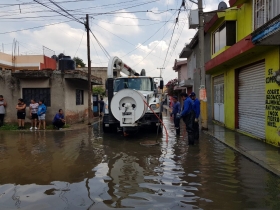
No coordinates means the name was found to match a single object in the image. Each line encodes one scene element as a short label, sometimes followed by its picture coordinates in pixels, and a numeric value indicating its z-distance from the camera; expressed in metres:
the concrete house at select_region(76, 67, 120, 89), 31.31
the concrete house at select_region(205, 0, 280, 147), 6.45
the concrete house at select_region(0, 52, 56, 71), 18.40
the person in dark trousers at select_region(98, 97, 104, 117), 16.63
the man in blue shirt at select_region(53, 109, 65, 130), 10.22
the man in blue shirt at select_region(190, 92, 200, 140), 7.33
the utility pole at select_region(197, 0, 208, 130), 9.73
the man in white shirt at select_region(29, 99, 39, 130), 10.20
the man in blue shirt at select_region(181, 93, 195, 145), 6.94
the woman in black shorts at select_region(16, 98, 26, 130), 10.21
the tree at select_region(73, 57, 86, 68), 40.21
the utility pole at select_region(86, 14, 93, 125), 11.81
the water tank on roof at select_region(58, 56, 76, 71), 12.01
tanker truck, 7.62
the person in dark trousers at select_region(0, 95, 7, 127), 10.76
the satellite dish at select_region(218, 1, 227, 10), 13.01
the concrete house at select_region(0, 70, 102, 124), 11.07
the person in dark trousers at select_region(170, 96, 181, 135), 8.71
